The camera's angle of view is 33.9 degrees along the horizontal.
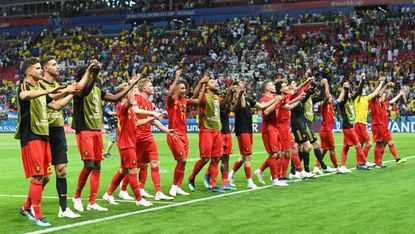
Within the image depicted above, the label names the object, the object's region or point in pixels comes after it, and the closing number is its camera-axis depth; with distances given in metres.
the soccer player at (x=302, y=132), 17.22
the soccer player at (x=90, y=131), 11.12
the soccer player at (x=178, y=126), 13.45
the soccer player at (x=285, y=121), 15.88
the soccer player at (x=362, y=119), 19.75
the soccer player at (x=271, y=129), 14.94
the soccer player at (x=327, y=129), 18.41
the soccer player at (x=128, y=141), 11.75
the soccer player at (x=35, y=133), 9.77
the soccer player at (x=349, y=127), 18.91
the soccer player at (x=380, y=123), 19.93
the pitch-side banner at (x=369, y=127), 43.22
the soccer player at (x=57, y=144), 10.52
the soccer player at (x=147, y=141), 12.73
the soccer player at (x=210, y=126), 13.95
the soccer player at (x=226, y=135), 14.53
